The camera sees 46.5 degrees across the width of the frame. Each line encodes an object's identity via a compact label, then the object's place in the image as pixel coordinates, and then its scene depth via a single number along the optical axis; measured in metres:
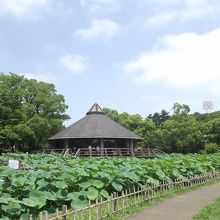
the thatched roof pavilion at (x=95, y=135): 23.10
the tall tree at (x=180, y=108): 34.59
